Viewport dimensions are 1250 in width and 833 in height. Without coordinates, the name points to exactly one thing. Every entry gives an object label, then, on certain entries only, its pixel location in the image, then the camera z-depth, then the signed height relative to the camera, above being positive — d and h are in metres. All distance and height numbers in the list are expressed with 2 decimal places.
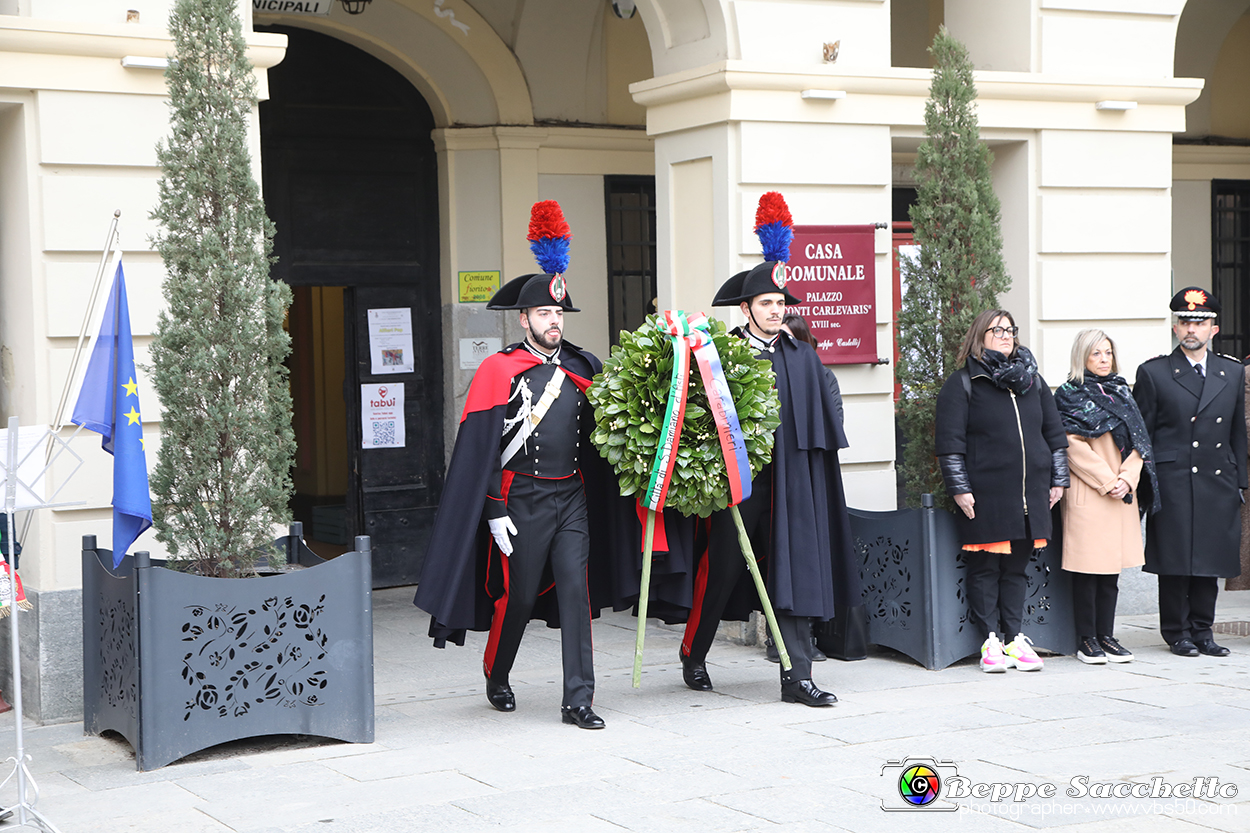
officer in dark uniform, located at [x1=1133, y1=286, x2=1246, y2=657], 7.71 -0.53
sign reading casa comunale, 8.14 +0.51
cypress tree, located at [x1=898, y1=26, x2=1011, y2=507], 7.62 +0.63
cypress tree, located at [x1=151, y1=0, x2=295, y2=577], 5.86 +0.27
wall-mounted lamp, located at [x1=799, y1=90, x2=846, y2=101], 8.06 +1.59
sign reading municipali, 9.26 +2.46
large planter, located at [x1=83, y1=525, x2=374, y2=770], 5.57 -1.08
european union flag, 5.59 -0.11
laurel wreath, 6.31 -0.16
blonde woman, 7.48 -0.57
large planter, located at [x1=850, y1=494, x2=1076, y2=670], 7.36 -1.13
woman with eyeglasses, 7.18 -0.42
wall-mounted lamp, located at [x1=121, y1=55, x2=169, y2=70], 6.66 +1.51
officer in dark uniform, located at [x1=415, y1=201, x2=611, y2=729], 6.31 -0.52
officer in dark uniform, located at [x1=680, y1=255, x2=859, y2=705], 6.64 -0.63
